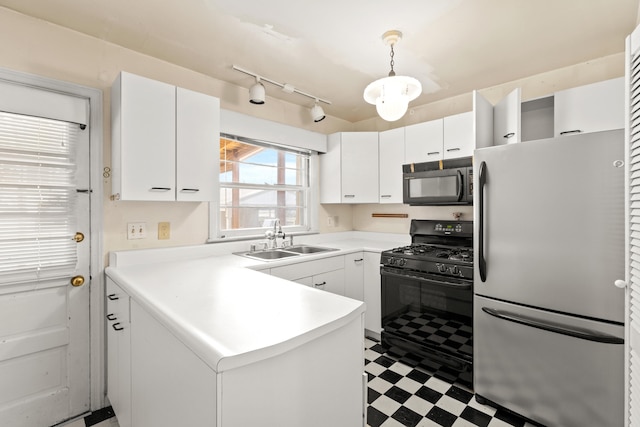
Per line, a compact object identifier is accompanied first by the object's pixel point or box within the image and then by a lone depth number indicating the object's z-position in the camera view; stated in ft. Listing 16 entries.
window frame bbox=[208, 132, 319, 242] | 8.07
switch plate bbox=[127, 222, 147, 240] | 6.59
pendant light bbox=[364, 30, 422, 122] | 5.24
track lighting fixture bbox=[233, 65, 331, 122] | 7.57
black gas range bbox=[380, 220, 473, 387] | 6.74
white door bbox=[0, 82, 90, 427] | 5.28
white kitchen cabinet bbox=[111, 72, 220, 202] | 5.74
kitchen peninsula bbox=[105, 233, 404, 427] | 2.58
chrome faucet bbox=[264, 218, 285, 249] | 8.85
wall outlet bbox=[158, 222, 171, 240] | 7.09
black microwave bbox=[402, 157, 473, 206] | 7.95
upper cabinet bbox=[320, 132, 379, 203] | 10.34
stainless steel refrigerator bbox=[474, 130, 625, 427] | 4.82
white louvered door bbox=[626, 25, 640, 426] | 3.51
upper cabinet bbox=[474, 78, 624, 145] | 6.21
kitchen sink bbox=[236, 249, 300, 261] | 8.34
